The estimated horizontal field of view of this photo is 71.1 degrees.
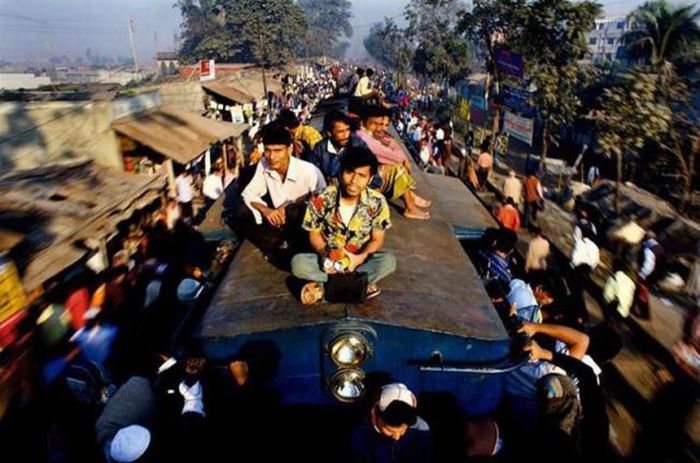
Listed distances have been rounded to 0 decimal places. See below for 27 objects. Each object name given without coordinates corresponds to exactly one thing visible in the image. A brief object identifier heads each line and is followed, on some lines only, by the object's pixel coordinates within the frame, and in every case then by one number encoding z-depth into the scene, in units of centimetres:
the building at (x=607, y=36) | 8131
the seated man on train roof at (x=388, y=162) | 575
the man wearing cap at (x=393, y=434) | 311
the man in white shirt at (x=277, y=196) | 479
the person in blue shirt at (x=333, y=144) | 581
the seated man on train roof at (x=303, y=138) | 745
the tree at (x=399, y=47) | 4962
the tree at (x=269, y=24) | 5343
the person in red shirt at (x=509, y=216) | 855
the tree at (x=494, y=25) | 1503
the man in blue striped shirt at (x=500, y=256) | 593
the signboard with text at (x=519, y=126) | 1293
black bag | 362
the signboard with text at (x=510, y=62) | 1394
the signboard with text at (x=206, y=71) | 2064
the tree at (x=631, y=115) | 1023
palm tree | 2234
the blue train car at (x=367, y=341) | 360
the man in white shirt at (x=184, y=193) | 1116
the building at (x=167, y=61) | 6806
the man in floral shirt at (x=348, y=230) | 384
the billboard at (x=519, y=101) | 1412
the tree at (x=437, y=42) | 3722
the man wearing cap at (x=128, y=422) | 353
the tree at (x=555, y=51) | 1365
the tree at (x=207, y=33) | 5725
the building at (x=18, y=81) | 4738
